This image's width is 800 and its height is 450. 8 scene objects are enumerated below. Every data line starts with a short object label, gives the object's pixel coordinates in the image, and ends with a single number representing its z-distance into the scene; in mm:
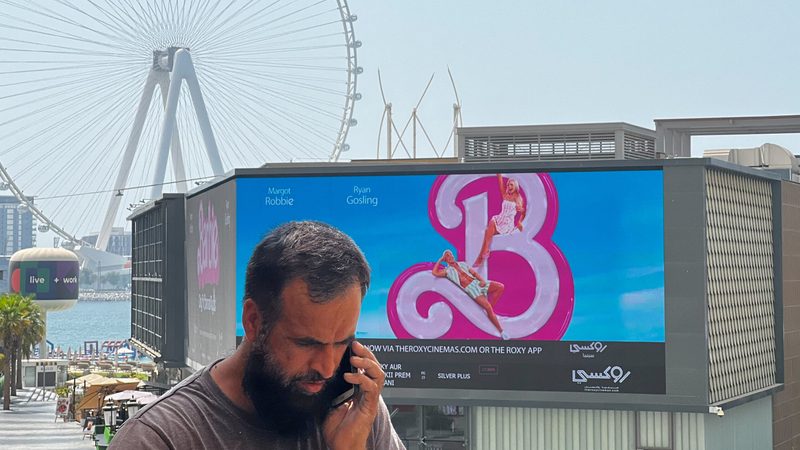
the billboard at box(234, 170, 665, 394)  27688
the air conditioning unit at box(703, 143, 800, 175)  36156
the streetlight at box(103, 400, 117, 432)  33906
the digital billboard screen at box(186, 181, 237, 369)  31078
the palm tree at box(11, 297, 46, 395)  61594
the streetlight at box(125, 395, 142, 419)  31791
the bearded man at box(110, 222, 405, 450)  2574
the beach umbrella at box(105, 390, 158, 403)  35531
